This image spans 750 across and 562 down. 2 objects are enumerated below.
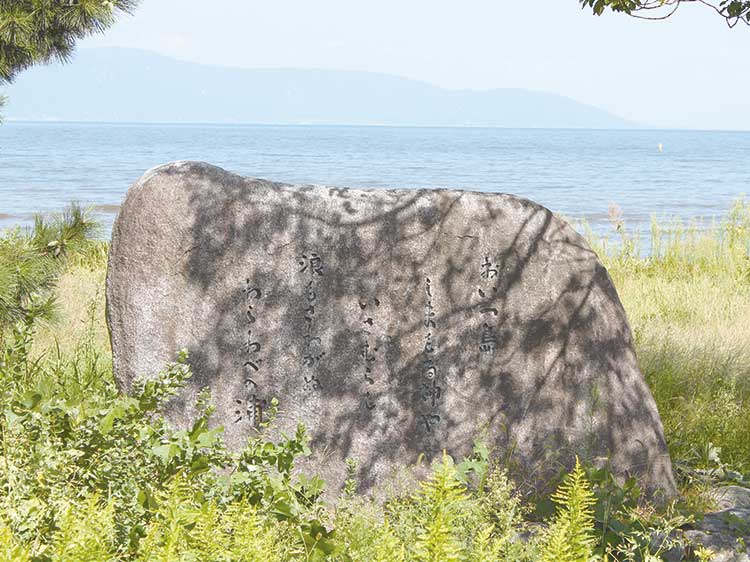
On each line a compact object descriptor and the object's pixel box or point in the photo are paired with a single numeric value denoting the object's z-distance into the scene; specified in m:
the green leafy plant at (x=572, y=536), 4.72
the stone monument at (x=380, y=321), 8.98
